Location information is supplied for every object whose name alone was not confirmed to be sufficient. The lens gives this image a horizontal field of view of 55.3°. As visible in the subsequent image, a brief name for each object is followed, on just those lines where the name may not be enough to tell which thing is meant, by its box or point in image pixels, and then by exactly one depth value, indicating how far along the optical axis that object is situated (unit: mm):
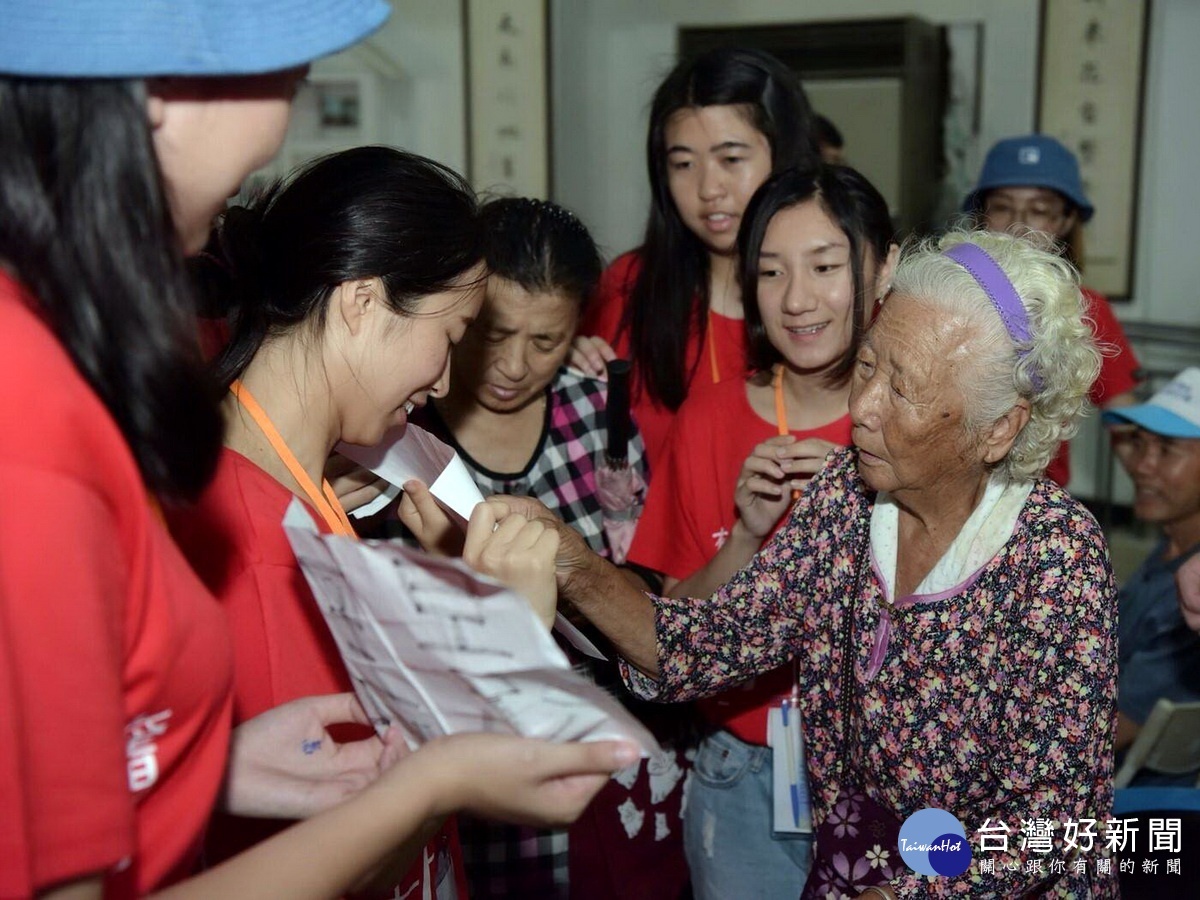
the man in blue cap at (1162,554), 2551
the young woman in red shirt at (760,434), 1978
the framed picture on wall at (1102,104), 4793
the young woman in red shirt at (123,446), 676
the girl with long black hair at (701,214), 2441
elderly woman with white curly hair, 1405
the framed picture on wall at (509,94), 5391
